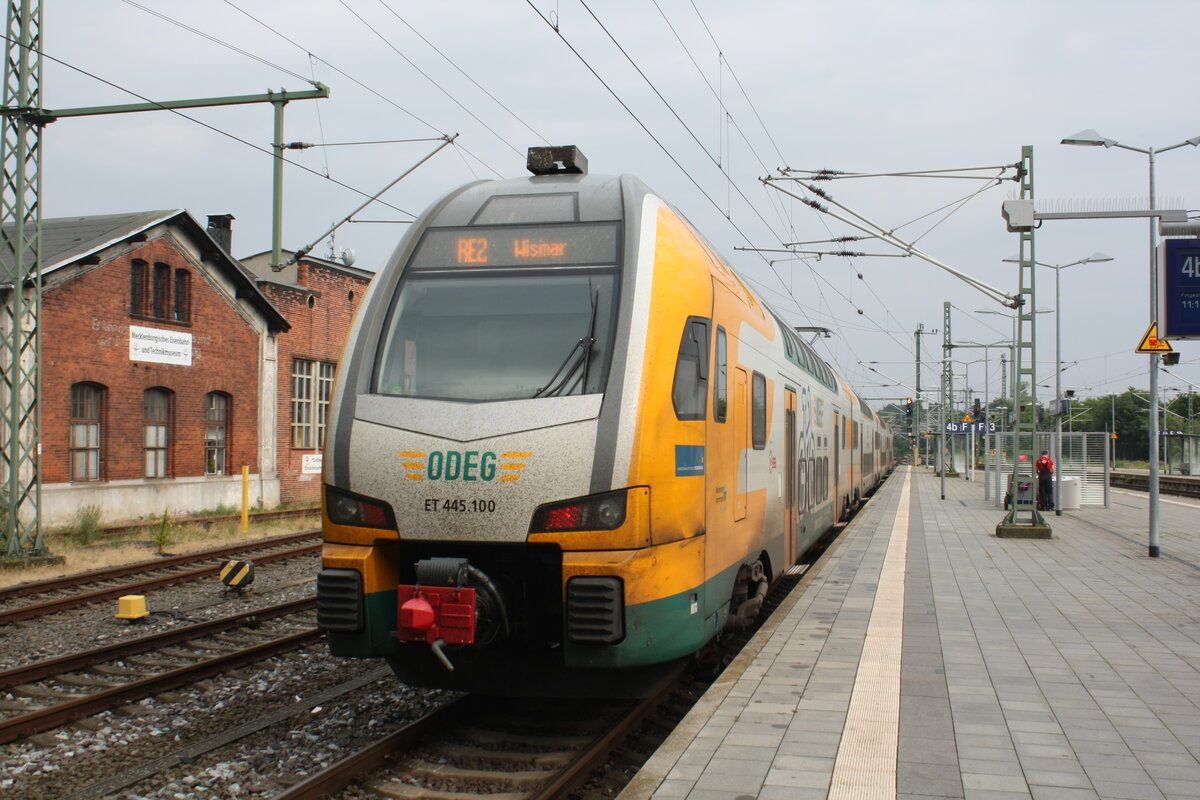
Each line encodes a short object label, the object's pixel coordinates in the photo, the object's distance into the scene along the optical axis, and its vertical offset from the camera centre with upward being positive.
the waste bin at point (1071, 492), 26.47 -1.63
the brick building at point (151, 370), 20.53 +1.20
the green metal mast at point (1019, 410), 18.08 +0.33
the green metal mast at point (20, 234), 14.13 +2.65
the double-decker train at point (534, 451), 5.62 -0.14
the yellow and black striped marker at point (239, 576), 12.13 -1.75
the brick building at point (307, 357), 28.28 +1.92
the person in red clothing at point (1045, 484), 25.56 -1.35
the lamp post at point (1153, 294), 15.31 +2.06
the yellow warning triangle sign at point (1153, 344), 15.63 +1.27
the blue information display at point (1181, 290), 13.68 +1.82
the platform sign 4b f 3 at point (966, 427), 39.53 +0.04
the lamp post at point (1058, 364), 24.45 +1.91
